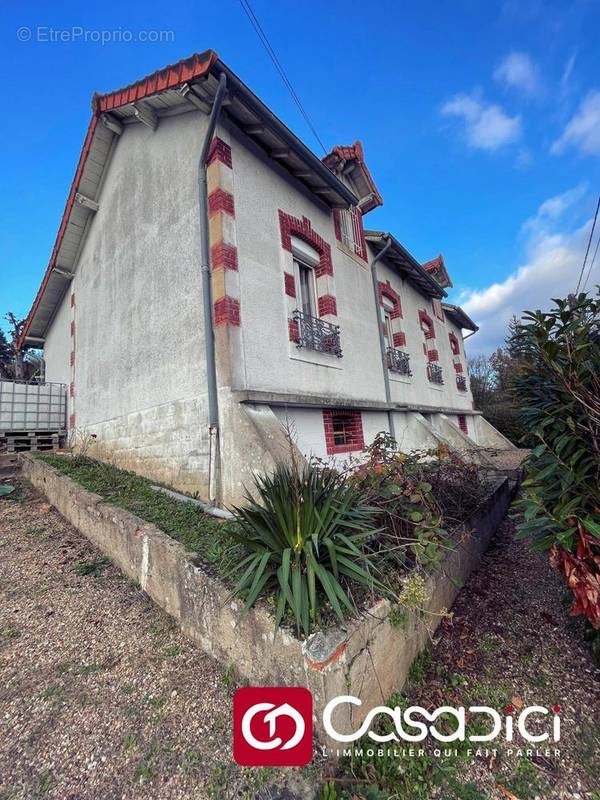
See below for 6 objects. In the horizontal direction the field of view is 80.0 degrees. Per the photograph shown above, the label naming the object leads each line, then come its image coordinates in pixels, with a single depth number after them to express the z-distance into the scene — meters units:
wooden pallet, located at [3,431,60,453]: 9.36
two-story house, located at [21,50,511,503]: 4.74
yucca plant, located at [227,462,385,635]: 2.03
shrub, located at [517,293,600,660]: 2.02
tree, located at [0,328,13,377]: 24.30
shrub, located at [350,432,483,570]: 2.61
